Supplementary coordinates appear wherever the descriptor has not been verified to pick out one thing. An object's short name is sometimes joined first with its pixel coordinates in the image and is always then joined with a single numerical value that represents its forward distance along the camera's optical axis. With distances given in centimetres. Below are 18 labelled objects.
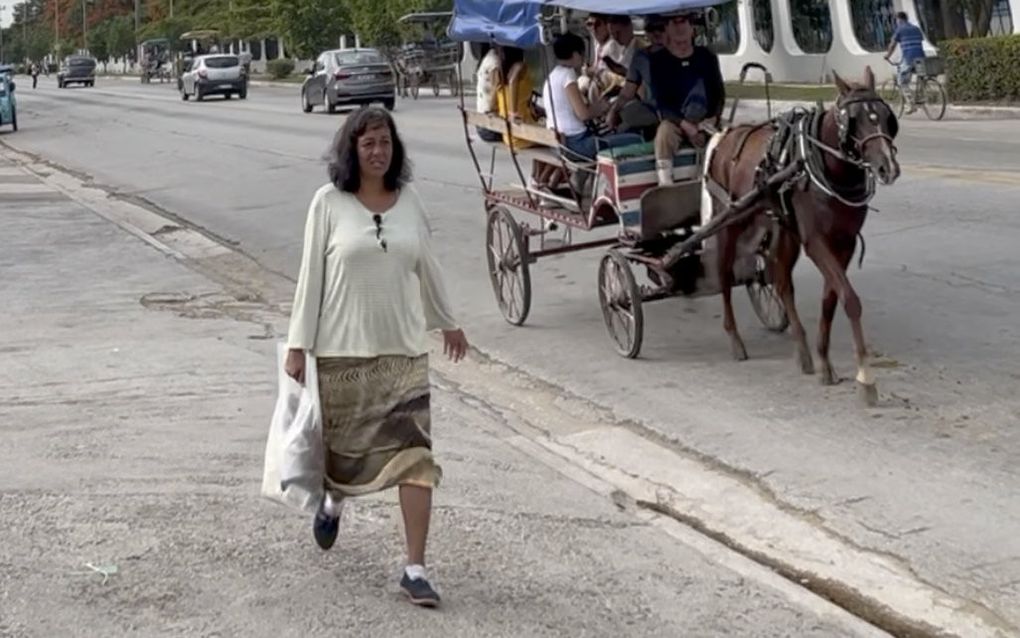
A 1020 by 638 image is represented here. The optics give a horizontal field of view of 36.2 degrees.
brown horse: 812
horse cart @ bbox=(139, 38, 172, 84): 9612
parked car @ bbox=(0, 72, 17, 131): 4178
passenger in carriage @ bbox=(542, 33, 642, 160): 1039
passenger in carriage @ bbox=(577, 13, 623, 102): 1055
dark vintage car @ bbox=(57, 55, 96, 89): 8906
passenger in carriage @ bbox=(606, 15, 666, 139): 1002
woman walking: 567
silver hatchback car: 5740
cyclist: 2788
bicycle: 2797
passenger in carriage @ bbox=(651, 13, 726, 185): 995
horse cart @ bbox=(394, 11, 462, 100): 4914
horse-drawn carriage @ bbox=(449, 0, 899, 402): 838
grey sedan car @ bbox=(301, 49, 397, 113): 4203
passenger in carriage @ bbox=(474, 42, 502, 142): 1168
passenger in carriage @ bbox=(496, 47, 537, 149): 1159
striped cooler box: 995
